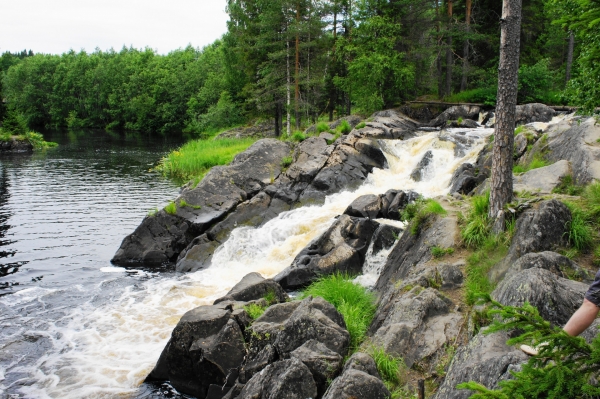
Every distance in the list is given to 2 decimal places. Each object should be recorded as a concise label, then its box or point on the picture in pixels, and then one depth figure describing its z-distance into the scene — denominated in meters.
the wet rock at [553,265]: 7.23
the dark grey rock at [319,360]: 7.55
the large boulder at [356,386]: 6.49
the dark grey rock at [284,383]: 7.13
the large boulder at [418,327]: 7.61
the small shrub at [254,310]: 10.23
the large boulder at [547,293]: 6.04
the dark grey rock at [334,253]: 14.34
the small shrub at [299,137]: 26.39
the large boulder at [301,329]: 8.30
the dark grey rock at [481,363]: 5.23
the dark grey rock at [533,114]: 25.80
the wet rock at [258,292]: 11.59
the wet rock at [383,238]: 14.56
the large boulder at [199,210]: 18.75
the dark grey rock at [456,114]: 30.57
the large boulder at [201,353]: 9.38
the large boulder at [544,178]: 11.23
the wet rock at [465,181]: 16.73
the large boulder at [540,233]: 8.46
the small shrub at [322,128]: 27.95
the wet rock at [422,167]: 21.56
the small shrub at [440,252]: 10.22
